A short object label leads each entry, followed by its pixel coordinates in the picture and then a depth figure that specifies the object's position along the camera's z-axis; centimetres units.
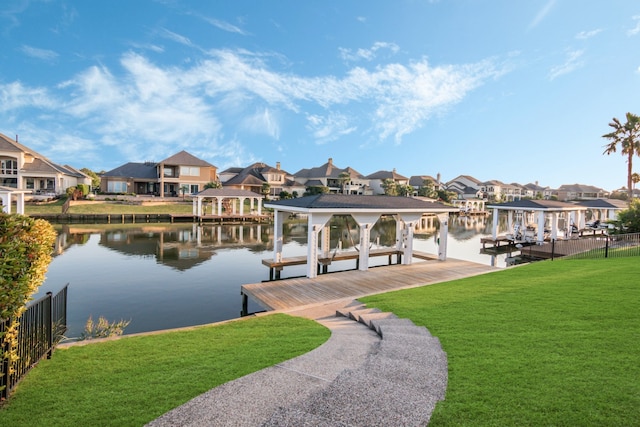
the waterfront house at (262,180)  6538
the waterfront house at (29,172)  4456
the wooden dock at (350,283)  1200
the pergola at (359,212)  1489
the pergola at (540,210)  2666
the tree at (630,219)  2509
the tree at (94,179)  6746
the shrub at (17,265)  423
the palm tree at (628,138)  4238
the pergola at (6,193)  2449
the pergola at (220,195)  4256
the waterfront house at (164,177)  5703
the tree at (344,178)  7556
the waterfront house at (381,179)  8306
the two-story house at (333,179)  7838
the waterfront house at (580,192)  9644
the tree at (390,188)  7356
